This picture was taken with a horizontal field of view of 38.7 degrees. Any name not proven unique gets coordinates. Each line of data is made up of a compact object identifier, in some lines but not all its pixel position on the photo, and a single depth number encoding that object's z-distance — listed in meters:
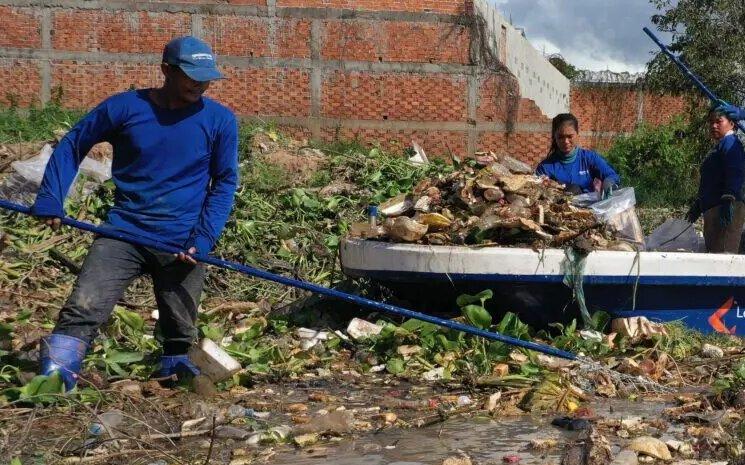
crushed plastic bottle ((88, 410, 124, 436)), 4.57
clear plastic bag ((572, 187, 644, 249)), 6.92
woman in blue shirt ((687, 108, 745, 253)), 7.48
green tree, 15.06
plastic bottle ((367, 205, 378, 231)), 7.22
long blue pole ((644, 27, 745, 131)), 8.02
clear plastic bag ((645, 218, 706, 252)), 8.34
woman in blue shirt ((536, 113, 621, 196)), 7.33
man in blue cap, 5.08
